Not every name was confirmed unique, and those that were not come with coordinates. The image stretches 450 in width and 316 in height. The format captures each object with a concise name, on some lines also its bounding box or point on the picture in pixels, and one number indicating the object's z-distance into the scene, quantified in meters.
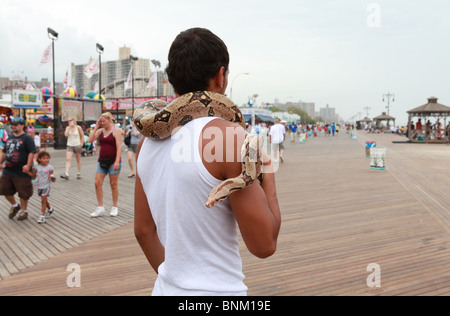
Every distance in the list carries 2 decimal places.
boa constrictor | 1.32
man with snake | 1.37
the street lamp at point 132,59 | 33.42
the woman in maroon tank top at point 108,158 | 7.41
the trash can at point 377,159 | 13.57
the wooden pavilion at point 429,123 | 32.91
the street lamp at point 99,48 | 29.60
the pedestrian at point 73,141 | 12.38
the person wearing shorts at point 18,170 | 7.37
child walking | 7.32
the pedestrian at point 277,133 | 15.80
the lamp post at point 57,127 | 22.20
